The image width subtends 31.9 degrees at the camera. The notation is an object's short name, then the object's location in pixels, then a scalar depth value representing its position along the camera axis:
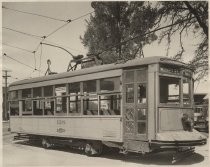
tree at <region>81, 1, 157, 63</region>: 22.09
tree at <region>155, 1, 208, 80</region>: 14.85
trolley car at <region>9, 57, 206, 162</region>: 9.38
